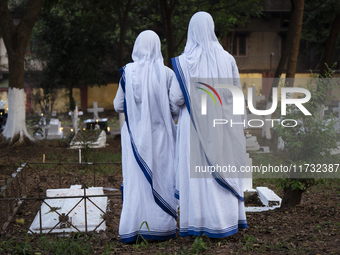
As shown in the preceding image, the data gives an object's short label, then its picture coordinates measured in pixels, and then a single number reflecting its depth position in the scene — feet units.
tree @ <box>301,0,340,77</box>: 46.21
